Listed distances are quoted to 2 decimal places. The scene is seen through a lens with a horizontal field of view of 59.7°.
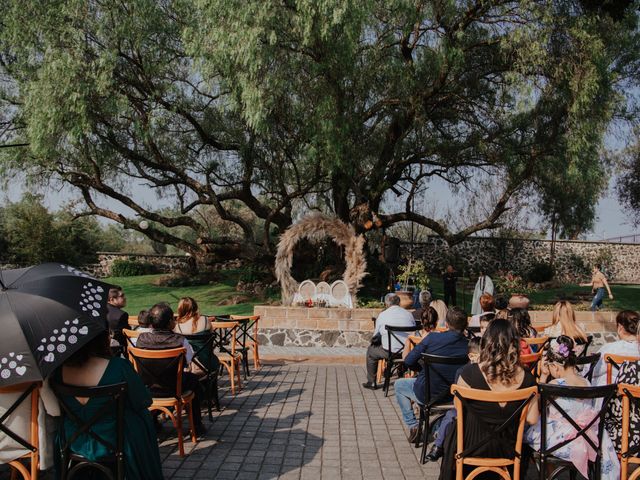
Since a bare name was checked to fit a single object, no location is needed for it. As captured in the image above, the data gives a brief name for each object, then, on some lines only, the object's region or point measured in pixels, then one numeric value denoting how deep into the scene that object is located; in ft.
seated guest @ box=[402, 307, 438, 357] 18.74
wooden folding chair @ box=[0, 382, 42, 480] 10.04
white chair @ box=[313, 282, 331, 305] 40.29
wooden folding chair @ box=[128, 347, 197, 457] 14.61
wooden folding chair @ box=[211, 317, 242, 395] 21.51
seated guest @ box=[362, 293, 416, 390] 22.58
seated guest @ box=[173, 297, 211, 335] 19.03
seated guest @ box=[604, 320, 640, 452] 11.42
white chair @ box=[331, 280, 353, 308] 40.16
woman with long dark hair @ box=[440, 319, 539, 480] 11.05
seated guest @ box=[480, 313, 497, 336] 20.26
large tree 38.68
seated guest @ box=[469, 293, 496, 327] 23.16
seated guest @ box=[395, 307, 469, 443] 15.26
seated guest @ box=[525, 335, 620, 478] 11.35
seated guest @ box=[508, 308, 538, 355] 19.39
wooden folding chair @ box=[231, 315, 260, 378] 24.79
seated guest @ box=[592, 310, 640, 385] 14.10
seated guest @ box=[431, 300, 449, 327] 23.39
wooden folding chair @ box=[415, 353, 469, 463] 14.87
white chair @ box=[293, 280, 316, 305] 40.31
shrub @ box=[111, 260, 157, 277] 83.82
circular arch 42.29
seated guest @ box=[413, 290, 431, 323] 29.53
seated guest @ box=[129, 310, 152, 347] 16.79
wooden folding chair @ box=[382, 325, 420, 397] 21.71
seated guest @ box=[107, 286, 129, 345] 20.22
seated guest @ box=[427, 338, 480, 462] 13.14
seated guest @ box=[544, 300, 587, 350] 18.39
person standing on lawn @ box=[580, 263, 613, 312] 46.50
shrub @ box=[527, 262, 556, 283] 79.46
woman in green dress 10.30
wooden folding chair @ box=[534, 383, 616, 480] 10.91
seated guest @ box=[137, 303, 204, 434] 15.35
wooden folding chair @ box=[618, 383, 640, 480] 11.06
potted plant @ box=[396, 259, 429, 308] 46.57
